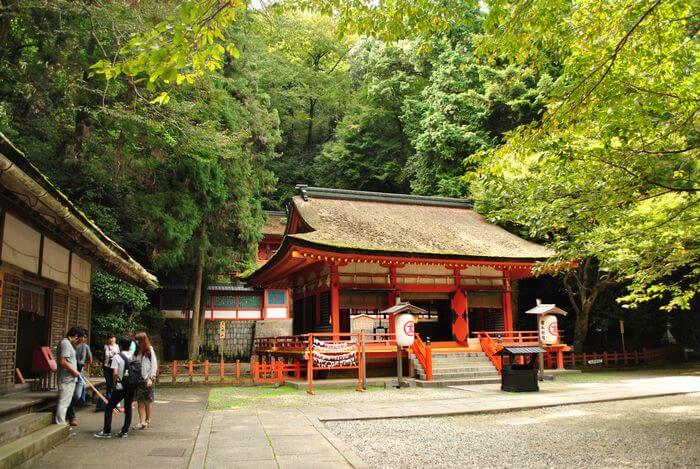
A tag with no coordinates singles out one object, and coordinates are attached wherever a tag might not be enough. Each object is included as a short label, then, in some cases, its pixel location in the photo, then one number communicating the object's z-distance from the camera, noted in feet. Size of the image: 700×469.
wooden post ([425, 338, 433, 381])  47.91
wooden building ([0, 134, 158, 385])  17.92
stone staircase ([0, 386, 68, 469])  17.15
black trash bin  41.42
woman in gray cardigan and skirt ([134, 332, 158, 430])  24.06
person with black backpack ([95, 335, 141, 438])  23.24
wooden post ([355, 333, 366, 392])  44.30
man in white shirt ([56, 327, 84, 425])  23.28
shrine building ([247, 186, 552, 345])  52.75
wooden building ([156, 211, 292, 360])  82.89
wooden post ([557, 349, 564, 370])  59.36
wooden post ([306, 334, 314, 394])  43.76
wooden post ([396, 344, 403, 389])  45.50
